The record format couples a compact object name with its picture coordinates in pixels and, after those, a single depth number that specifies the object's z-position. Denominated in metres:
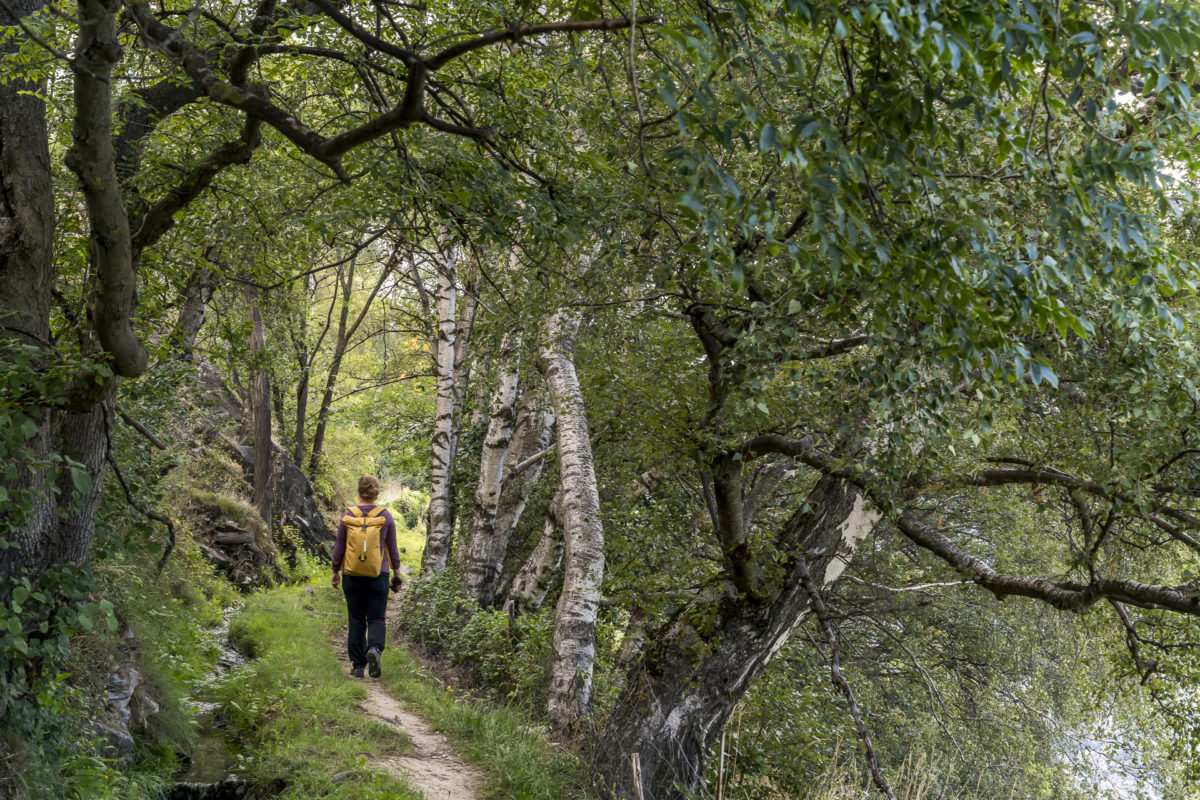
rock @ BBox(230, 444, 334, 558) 19.67
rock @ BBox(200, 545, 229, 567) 14.66
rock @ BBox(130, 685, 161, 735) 6.94
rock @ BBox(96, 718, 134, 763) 6.07
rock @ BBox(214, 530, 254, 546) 15.43
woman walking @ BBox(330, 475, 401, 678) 8.45
